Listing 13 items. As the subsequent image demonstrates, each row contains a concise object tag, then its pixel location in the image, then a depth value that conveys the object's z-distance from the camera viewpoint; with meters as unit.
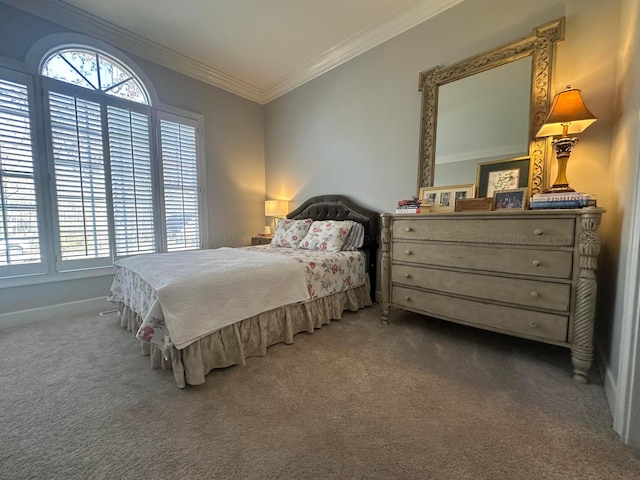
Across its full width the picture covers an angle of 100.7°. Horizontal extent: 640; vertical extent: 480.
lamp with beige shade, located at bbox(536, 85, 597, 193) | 1.66
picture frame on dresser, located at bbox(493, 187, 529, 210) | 1.90
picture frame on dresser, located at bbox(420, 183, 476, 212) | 2.33
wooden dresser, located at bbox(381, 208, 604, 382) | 1.51
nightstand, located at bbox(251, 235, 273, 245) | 3.97
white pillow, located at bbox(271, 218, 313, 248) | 3.22
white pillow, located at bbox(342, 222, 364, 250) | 2.93
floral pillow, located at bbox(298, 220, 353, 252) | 2.85
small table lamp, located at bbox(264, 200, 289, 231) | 4.14
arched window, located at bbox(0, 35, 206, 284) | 2.51
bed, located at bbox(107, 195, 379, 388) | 1.54
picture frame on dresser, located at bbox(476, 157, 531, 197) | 2.06
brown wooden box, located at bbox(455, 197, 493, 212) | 2.00
